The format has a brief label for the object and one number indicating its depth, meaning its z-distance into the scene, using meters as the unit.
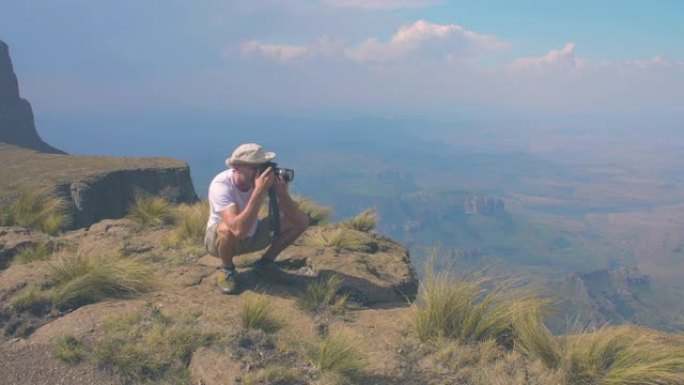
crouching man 5.98
